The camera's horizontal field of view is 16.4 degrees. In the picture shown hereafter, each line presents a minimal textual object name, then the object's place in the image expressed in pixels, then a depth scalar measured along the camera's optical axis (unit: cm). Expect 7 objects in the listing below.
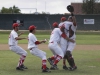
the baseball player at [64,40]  1395
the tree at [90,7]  7850
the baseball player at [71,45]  1377
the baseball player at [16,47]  1399
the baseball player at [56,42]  1372
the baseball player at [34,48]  1325
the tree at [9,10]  10862
